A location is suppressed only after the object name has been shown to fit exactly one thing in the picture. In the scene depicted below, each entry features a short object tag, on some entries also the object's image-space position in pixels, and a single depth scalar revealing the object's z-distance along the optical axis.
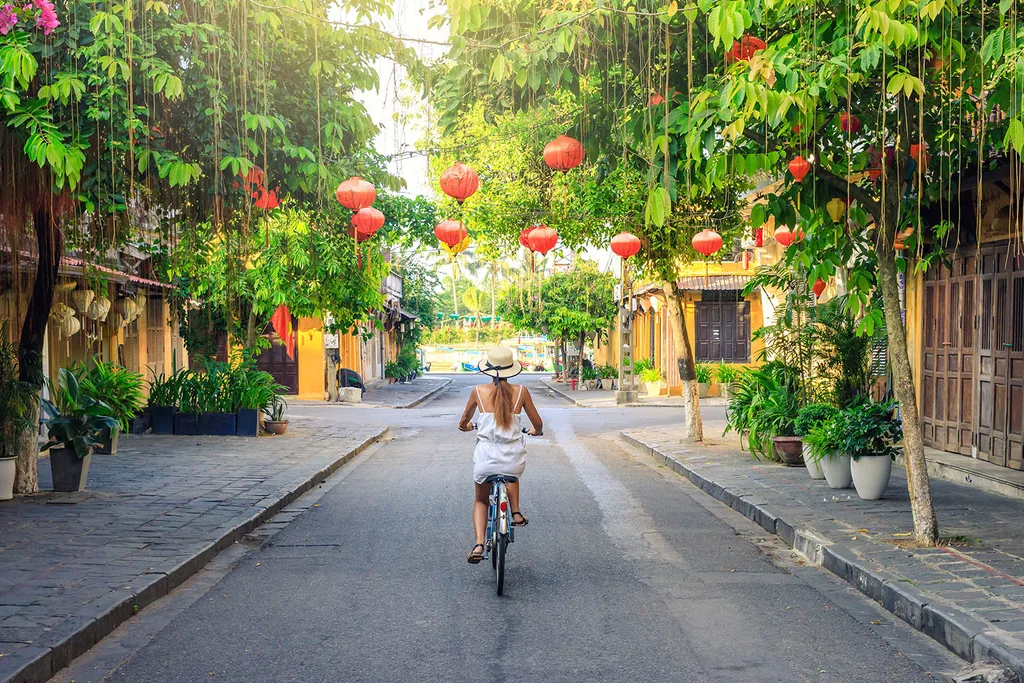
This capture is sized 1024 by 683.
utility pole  33.95
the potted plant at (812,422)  12.37
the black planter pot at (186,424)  19.47
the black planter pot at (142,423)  19.61
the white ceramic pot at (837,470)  11.51
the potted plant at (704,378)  33.72
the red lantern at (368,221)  12.15
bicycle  7.02
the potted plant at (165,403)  19.56
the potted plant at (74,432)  11.02
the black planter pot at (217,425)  19.48
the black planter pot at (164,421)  19.56
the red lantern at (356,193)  10.69
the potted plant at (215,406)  19.48
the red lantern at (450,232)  13.32
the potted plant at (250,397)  19.55
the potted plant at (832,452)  11.18
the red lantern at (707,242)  16.72
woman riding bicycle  7.65
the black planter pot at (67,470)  11.06
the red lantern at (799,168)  9.16
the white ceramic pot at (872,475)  10.73
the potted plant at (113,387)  15.81
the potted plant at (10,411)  10.55
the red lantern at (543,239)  14.18
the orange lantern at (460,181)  10.72
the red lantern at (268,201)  10.48
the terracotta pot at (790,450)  13.99
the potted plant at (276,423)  20.05
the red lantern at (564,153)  9.40
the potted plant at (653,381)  38.41
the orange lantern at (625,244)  16.16
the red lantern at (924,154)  9.19
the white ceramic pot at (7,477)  10.59
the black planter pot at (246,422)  19.52
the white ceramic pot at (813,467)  12.41
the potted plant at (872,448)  10.69
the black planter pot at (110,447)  15.34
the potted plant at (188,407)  19.48
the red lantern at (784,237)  13.43
